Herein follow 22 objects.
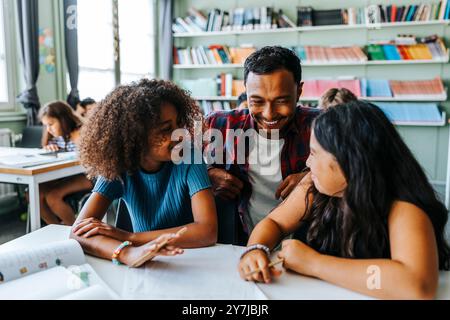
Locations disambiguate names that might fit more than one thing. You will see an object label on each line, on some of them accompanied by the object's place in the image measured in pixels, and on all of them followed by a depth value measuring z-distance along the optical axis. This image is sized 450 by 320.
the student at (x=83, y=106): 3.91
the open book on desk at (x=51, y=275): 0.83
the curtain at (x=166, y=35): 5.46
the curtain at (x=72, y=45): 4.00
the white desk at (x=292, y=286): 0.85
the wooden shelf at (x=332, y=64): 4.53
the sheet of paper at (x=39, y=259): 0.91
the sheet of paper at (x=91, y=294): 0.80
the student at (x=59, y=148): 2.90
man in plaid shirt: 1.46
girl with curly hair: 1.26
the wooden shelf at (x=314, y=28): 4.53
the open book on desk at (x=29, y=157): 2.44
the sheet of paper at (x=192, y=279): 0.84
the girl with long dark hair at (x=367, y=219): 0.84
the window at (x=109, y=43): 4.43
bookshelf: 4.65
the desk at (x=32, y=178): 2.32
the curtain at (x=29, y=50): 3.56
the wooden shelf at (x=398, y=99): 4.54
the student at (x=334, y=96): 2.41
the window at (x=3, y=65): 3.54
